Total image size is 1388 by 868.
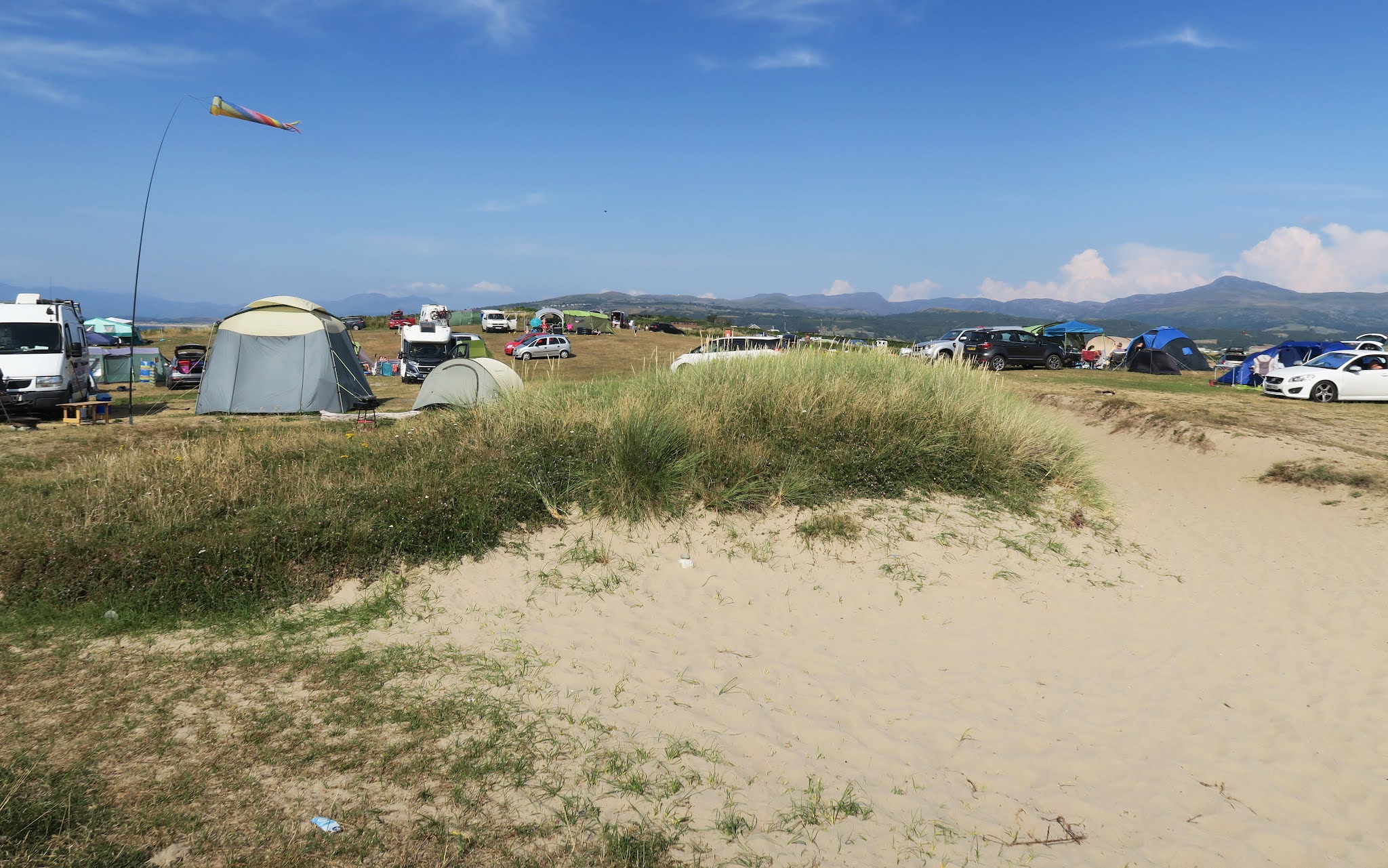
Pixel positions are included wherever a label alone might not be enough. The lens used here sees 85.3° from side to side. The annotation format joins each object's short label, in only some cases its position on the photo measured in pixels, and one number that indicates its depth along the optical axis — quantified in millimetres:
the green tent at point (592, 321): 60625
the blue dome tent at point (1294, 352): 26109
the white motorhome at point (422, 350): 28453
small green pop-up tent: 15484
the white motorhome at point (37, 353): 15117
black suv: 28830
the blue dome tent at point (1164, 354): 31391
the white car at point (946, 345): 27625
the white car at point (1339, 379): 18266
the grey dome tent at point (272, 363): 17891
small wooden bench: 15391
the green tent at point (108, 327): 49188
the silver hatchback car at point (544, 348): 39562
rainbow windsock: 11516
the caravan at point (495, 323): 55031
